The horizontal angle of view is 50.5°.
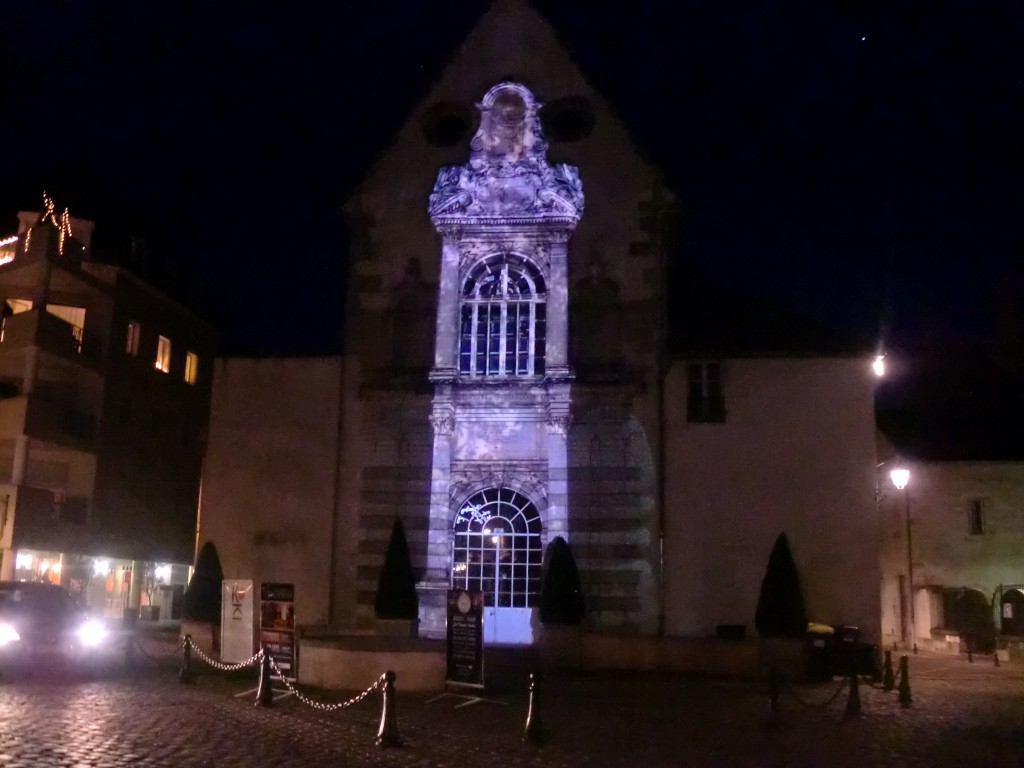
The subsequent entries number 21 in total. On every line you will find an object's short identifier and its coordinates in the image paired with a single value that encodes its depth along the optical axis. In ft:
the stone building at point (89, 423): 101.19
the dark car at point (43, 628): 59.98
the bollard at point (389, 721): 40.70
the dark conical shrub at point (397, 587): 80.33
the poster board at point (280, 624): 56.80
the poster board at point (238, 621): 60.85
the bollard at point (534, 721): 42.29
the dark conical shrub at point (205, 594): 75.87
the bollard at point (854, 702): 52.42
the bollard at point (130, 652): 68.03
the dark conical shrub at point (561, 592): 76.43
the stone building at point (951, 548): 117.92
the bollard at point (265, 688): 51.16
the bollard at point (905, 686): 57.77
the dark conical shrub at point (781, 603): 74.54
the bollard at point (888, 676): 64.03
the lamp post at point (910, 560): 119.05
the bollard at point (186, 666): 59.16
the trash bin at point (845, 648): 70.79
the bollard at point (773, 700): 47.88
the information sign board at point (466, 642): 55.52
